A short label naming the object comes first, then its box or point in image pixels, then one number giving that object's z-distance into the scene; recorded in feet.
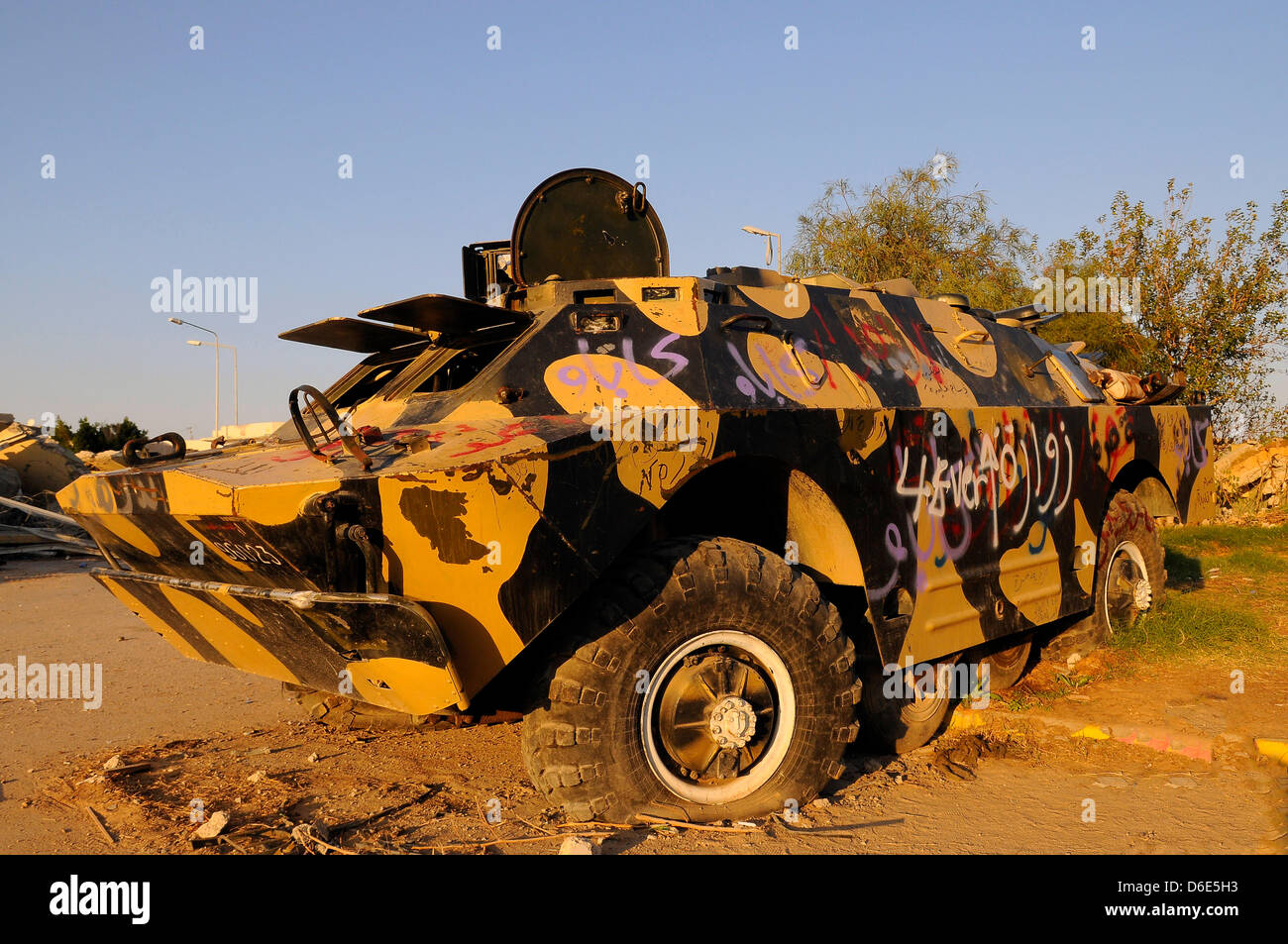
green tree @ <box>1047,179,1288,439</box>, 47.57
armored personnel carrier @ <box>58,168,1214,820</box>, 10.30
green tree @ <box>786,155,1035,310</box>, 63.36
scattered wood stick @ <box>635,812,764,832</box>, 11.77
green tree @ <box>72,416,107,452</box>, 112.27
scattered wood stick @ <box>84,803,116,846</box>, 12.03
